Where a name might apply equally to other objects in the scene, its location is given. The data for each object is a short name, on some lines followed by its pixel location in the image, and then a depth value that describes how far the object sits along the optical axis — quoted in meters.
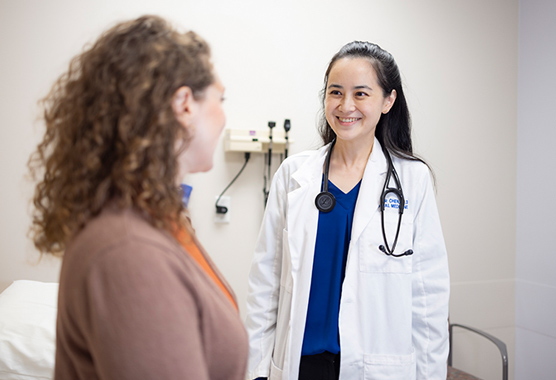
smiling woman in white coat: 1.32
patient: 0.57
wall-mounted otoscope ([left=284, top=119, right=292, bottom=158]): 2.36
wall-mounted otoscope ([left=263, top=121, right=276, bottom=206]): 2.31
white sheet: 1.43
